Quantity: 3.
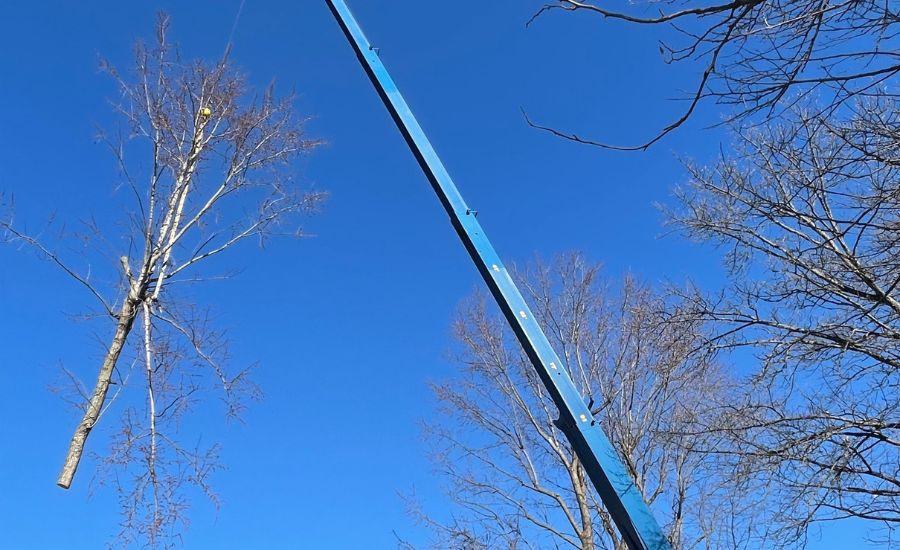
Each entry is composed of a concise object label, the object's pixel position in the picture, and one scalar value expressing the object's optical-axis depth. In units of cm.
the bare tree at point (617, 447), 995
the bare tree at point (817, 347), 546
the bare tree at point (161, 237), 583
